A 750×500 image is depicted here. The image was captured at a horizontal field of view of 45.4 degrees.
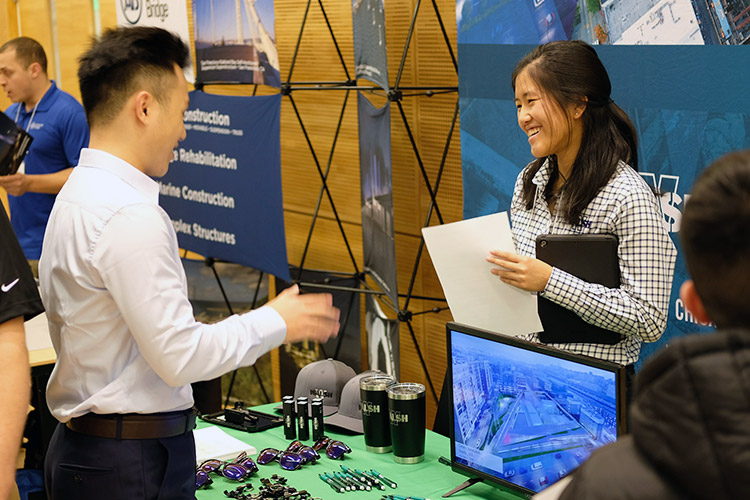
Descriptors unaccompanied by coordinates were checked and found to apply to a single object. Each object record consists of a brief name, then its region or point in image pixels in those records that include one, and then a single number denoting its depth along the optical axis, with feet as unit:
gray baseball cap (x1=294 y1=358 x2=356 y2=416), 9.03
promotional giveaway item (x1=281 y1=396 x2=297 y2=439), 8.41
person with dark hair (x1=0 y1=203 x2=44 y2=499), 5.41
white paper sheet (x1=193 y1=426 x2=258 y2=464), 7.95
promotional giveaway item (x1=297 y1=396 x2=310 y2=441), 8.30
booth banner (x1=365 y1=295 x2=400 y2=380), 14.15
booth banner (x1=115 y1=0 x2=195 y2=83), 19.02
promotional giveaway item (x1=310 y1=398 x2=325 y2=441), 8.25
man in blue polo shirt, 16.89
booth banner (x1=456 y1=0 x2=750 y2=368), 9.26
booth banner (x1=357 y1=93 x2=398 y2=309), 12.83
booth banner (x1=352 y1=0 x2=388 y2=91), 12.46
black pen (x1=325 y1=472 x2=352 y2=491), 7.05
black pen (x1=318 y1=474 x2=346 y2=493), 7.03
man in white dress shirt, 5.75
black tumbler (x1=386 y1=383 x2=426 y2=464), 7.50
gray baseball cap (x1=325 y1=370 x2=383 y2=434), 8.37
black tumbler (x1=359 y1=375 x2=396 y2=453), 7.81
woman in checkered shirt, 7.78
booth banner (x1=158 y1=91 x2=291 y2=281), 16.16
